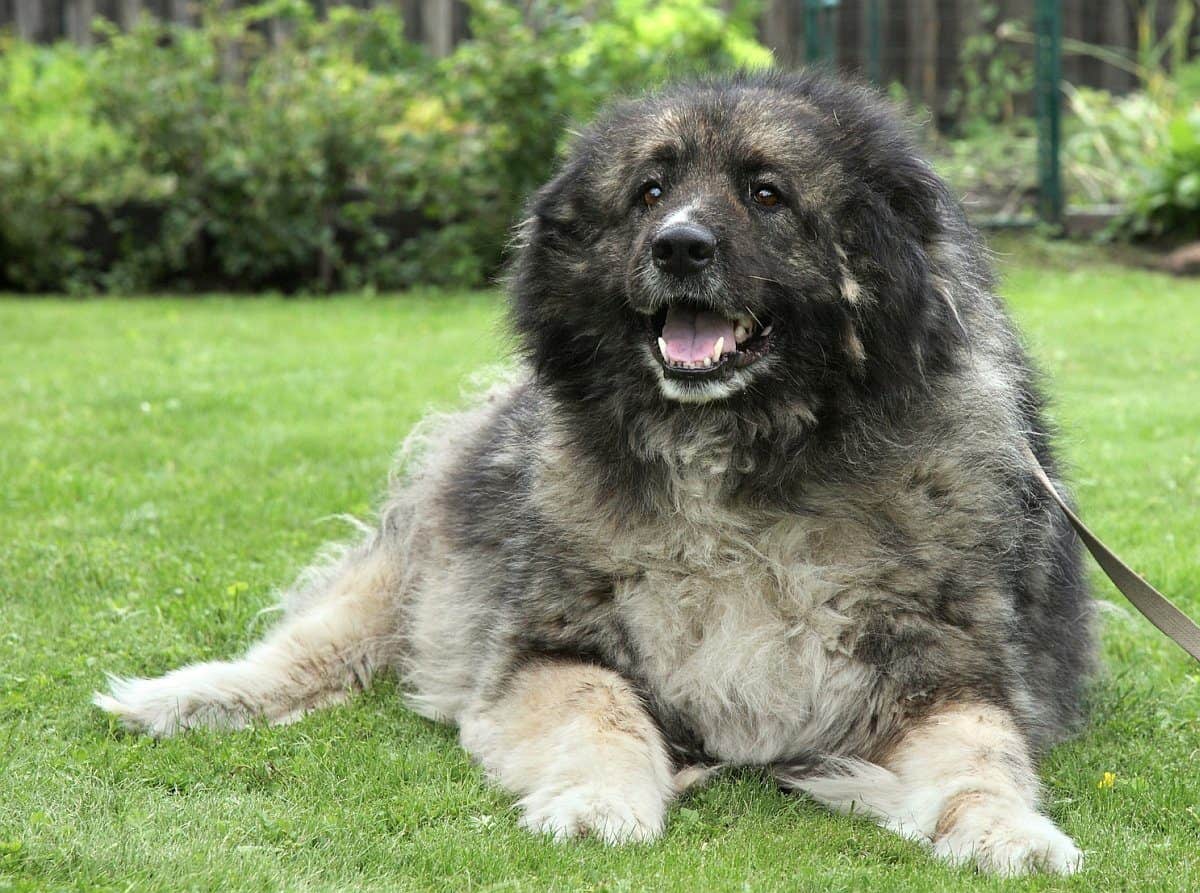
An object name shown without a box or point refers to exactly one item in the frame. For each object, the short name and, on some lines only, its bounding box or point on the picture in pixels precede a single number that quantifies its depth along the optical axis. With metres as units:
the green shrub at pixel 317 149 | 13.54
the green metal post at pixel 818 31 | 14.29
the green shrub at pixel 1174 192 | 13.42
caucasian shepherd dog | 3.78
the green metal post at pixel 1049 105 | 13.45
